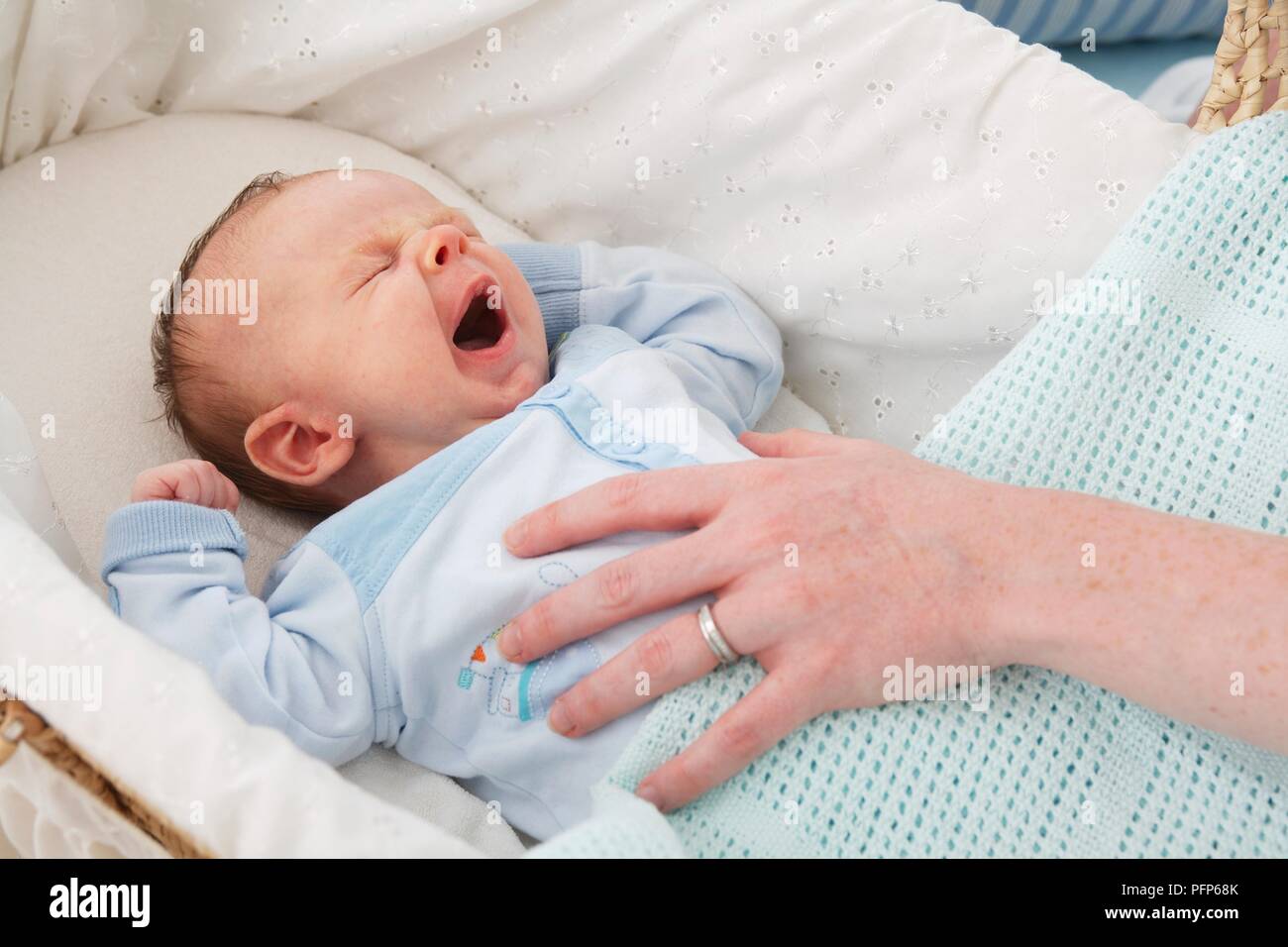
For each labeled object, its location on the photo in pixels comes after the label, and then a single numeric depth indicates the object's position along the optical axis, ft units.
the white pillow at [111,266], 3.69
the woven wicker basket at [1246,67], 3.70
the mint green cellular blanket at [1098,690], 2.80
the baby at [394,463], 3.12
